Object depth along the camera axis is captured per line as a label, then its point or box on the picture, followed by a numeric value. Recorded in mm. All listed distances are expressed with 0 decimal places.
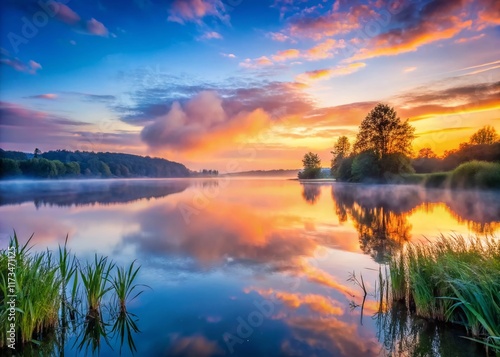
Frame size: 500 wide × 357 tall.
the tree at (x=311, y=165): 91331
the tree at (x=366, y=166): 50469
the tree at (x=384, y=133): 46469
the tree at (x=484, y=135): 48775
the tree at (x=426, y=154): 66050
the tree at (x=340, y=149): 75750
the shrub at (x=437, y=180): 39438
